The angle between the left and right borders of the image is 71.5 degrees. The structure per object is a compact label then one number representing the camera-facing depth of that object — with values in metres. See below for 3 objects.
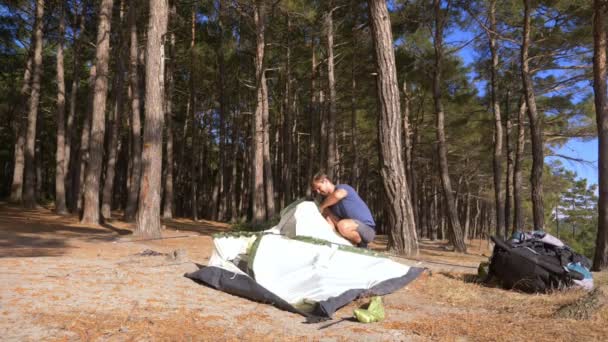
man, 4.33
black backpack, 3.76
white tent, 3.12
